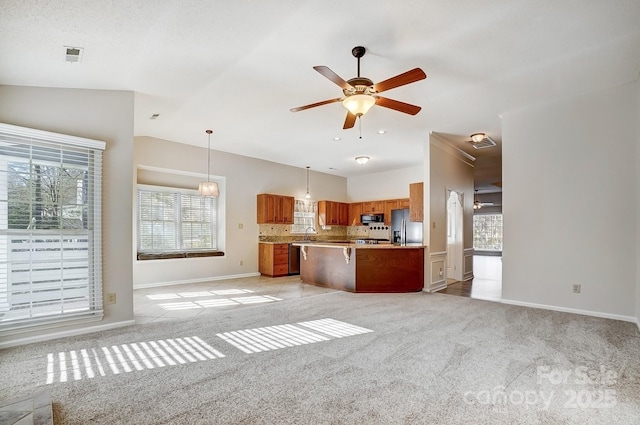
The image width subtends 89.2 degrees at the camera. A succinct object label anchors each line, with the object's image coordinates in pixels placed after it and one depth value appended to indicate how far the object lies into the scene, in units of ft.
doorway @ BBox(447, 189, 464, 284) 24.08
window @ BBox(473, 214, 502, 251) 50.49
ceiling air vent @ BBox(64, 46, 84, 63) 9.48
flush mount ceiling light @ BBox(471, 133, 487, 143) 19.10
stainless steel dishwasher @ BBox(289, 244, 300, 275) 26.23
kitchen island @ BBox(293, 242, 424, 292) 19.15
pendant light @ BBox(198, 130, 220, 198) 20.44
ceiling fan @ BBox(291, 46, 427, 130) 9.04
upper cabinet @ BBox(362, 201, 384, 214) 30.60
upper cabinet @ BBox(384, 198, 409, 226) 28.84
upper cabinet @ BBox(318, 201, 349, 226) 30.90
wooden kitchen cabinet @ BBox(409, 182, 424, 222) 21.42
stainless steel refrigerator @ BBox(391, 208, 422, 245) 24.40
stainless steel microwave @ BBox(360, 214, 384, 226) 30.42
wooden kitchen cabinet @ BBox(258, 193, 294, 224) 25.93
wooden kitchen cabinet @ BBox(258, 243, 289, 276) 25.20
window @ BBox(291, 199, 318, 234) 29.84
